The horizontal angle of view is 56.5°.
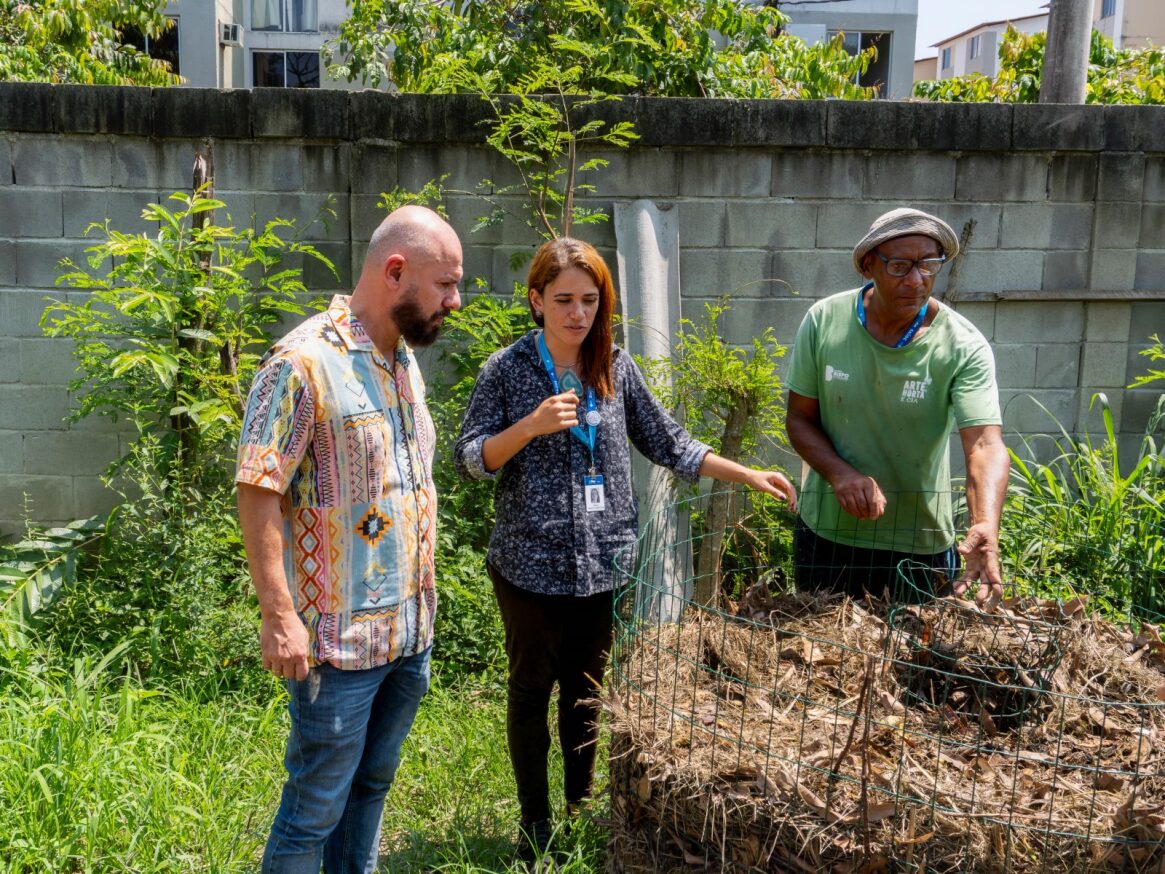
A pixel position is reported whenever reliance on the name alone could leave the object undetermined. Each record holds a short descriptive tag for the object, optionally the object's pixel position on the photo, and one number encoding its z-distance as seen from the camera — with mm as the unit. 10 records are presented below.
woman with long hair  2881
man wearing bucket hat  2920
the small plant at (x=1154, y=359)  4919
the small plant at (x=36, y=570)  4129
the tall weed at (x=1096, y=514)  4379
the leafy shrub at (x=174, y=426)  4168
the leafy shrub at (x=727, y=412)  4203
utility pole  5516
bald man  2252
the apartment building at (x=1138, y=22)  24602
